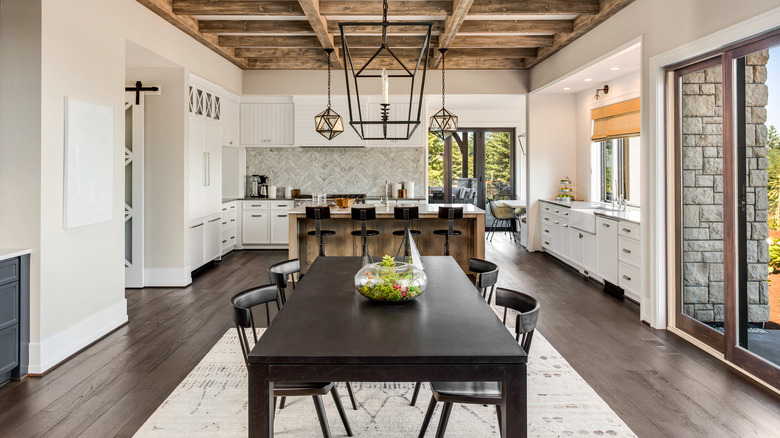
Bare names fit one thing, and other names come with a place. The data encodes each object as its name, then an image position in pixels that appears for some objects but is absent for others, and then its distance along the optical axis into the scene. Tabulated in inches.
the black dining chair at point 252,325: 76.7
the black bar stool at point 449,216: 221.3
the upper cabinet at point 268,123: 315.6
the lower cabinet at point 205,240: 236.1
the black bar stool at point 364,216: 217.0
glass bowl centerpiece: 83.0
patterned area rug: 92.8
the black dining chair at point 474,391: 74.2
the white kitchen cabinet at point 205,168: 235.6
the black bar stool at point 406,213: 218.4
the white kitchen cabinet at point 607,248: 199.6
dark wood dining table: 61.1
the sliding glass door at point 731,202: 114.3
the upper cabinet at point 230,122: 288.1
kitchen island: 238.3
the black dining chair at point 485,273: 109.1
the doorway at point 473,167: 406.9
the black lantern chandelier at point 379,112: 281.4
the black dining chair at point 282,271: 108.1
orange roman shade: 232.8
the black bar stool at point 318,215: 219.0
